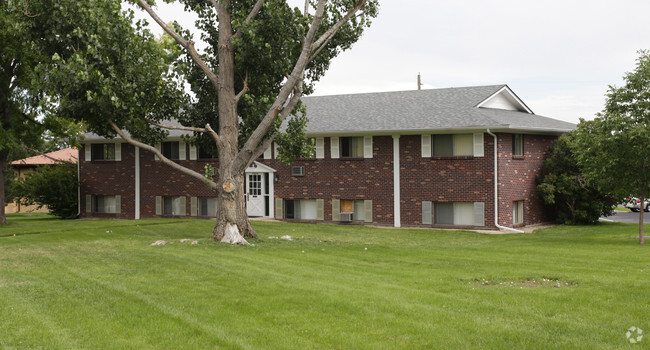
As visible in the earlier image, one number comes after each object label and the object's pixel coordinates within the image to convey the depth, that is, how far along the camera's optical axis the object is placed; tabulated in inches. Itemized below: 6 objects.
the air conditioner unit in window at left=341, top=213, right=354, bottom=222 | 1054.4
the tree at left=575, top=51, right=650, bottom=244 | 702.5
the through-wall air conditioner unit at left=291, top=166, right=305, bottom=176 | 1098.1
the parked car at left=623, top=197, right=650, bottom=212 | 1465.3
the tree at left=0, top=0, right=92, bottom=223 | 660.7
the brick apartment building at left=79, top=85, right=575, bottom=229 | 964.6
